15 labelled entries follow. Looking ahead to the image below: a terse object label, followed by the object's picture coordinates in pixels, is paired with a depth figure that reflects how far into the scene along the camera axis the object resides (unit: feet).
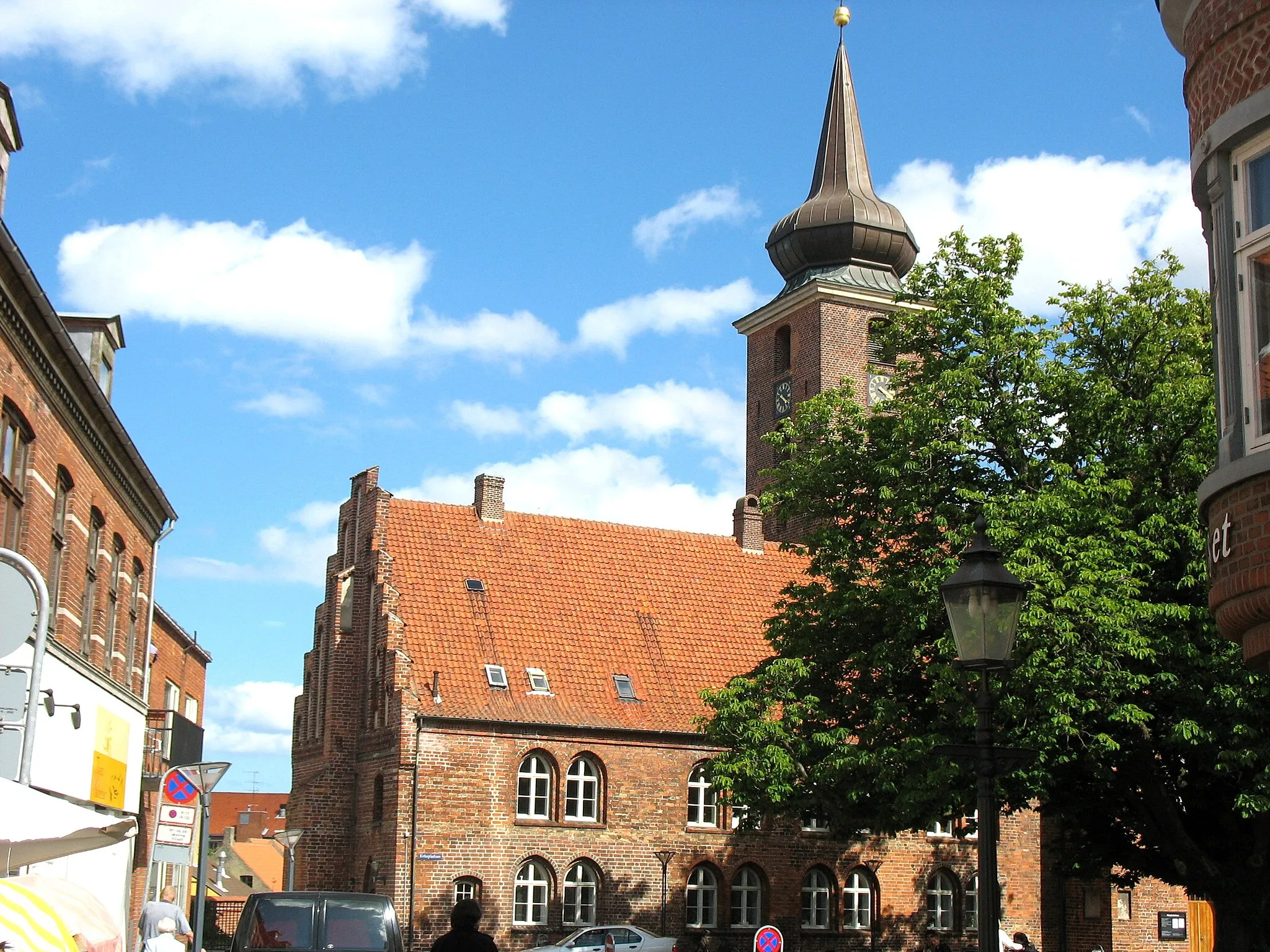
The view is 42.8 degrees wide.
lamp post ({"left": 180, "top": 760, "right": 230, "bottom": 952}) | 58.80
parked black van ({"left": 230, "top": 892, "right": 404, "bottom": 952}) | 51.11
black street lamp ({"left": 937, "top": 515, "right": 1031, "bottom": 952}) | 31.55
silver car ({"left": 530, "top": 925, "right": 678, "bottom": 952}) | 106.32
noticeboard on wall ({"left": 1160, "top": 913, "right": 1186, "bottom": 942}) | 135.03
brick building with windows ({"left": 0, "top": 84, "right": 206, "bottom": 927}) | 58.18
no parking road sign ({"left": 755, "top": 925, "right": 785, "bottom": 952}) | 74.13
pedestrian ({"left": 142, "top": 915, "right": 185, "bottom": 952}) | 45.11
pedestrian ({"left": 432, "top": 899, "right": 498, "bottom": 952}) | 33.50
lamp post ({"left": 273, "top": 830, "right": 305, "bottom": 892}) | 110.52
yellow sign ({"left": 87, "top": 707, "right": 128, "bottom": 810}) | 72.18
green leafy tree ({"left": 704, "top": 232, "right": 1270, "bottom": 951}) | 69.00
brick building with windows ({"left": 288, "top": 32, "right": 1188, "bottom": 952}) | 119.34
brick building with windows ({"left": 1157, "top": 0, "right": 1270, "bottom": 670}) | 28.73
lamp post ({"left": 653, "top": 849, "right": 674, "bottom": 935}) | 122.42
